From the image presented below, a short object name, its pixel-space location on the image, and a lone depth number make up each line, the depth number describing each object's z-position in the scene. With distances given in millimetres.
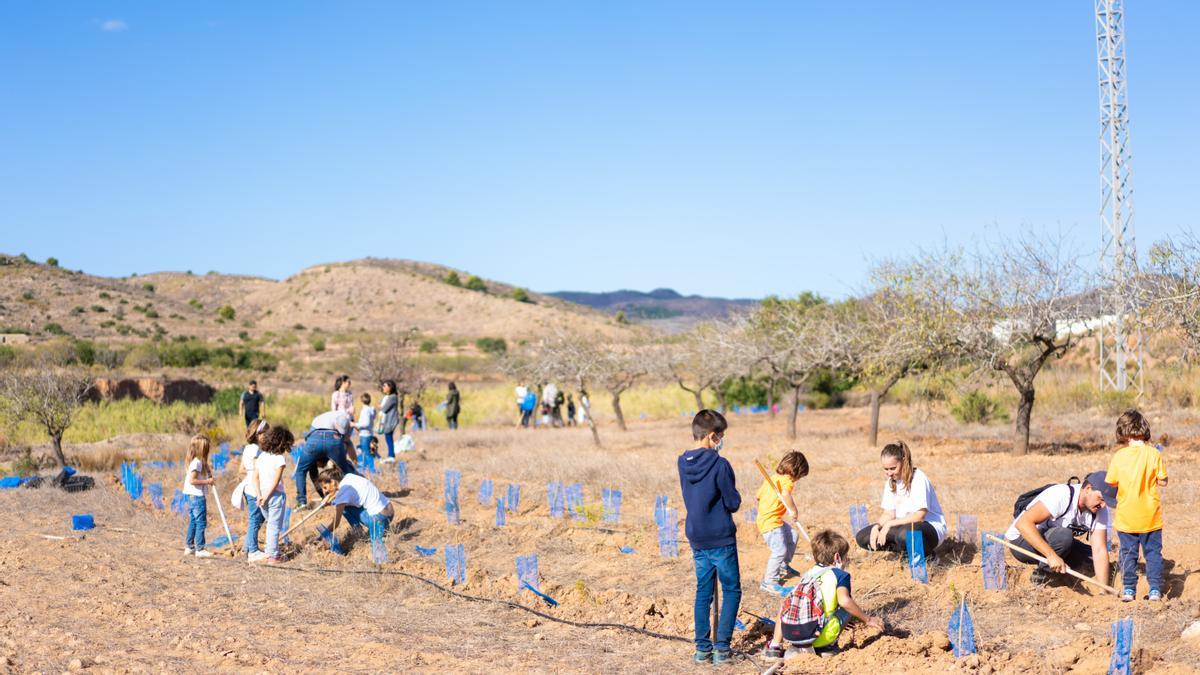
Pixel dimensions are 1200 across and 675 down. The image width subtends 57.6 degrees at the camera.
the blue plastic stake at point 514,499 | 13156
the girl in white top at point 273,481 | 10164
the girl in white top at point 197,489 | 10484
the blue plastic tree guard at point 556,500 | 12812
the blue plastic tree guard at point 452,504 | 12203
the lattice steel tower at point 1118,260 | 16359
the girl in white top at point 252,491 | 10469
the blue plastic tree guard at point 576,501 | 12469
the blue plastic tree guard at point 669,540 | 10062
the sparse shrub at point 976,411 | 25750
